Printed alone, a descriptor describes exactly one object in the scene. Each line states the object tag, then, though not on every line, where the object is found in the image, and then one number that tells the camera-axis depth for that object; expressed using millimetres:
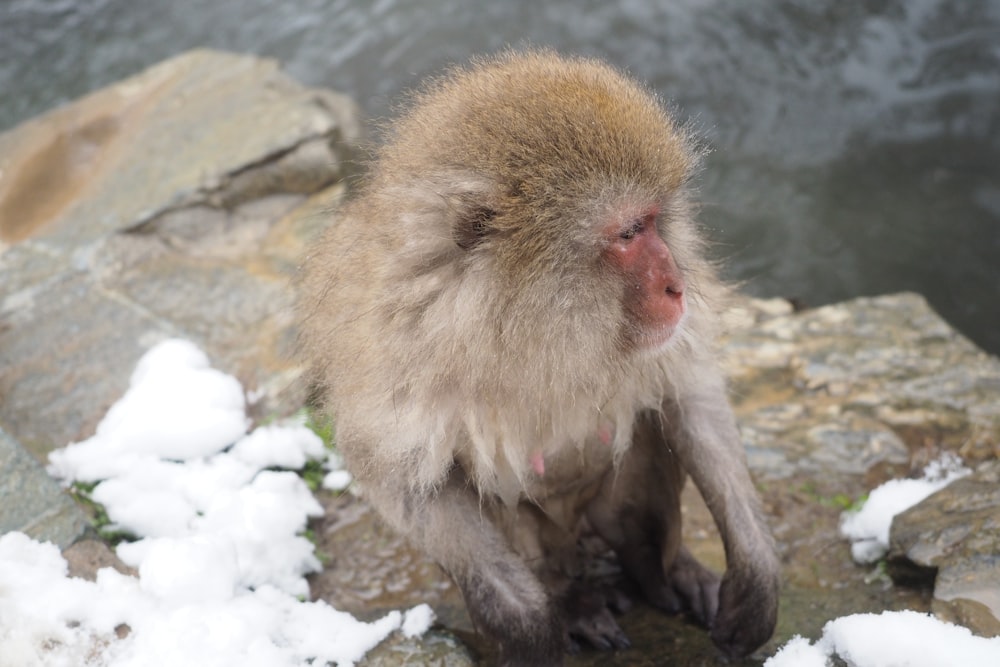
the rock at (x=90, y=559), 2871
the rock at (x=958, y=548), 2629
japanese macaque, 2297
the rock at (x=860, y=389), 3768
